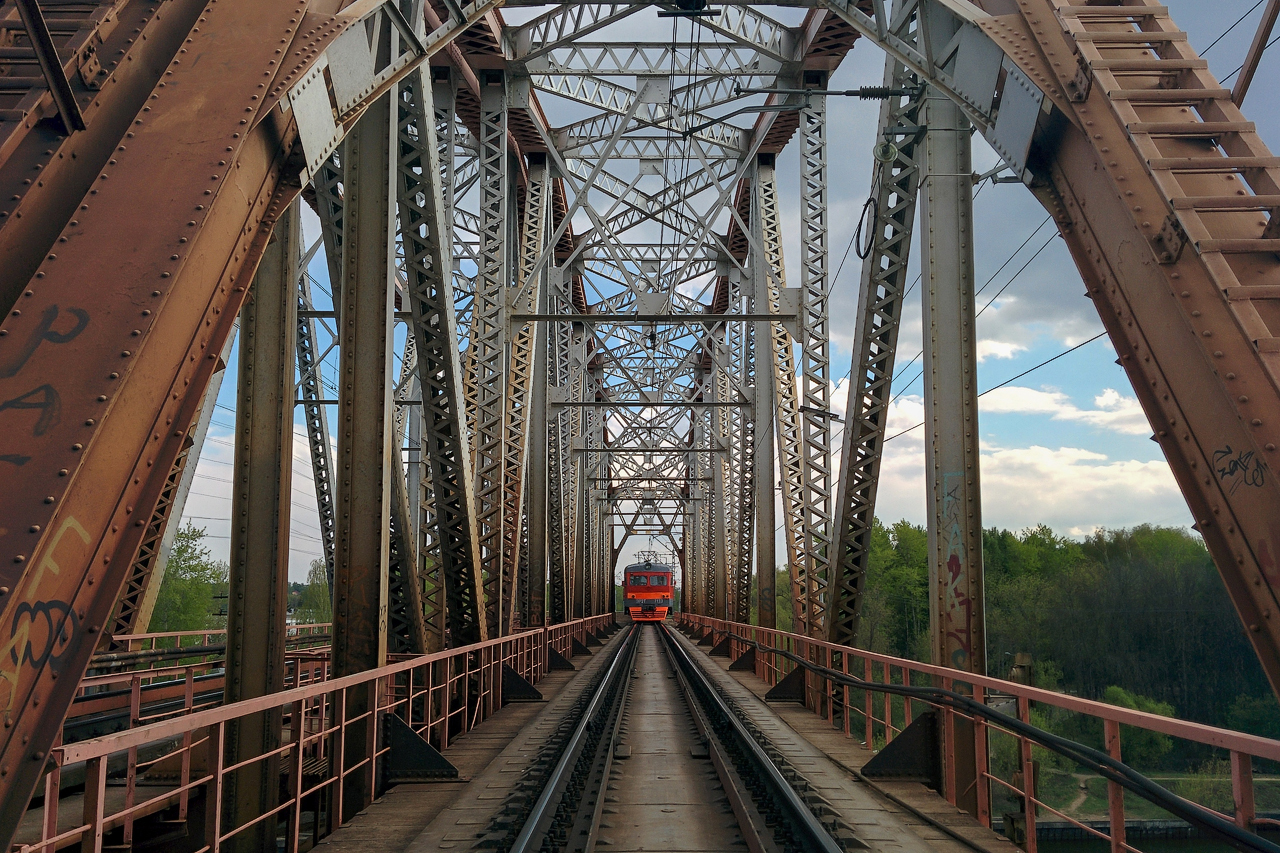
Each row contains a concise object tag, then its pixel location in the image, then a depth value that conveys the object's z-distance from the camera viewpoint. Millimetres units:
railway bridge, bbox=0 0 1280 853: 3367
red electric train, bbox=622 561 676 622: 51938
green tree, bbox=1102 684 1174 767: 32016
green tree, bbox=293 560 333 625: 61625
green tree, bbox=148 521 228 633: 43969
